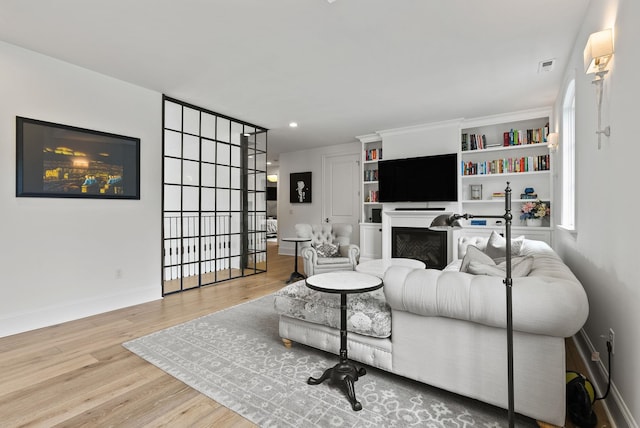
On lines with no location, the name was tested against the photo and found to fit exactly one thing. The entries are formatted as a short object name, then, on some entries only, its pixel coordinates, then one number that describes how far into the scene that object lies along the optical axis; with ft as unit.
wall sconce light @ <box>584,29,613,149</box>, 5.72
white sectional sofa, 4.88
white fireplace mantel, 17.33
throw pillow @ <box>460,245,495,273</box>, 6.70
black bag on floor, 5.27
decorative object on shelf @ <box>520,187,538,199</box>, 15.85
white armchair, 14.62
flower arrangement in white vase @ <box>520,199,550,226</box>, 15.19
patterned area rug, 5.51
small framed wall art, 24.82
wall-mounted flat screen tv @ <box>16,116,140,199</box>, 9.73
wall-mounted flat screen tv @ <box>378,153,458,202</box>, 17.02
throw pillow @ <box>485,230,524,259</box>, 9.05
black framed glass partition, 14.93
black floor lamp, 4.48
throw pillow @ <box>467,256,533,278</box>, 5.94
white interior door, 22.63
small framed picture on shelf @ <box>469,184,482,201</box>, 17.32
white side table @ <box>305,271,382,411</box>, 6.07
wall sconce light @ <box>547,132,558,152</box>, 12.69
